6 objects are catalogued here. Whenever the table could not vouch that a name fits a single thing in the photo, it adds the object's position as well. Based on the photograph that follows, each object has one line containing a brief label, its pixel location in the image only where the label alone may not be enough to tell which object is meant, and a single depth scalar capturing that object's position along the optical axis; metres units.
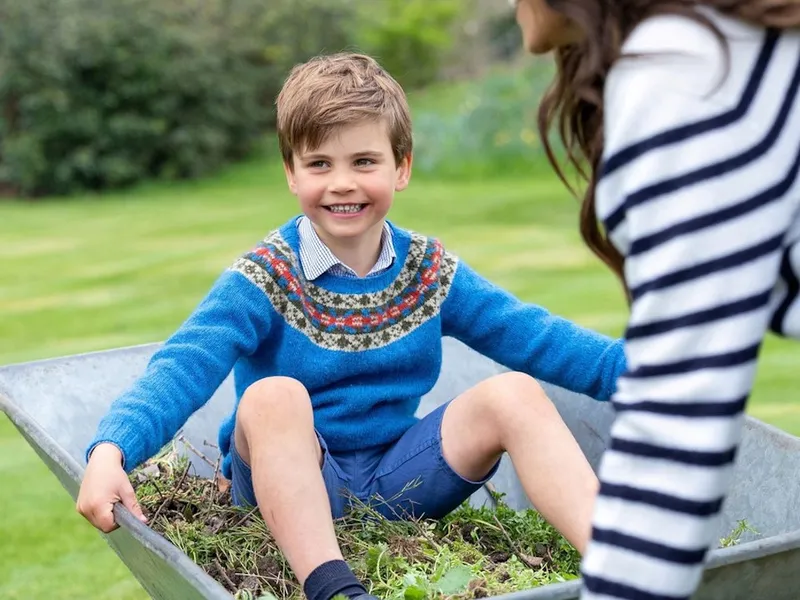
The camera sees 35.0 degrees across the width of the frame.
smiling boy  1.96
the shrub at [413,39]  13.73
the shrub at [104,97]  10.31
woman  1.18
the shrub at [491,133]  9.14
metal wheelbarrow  1.50
